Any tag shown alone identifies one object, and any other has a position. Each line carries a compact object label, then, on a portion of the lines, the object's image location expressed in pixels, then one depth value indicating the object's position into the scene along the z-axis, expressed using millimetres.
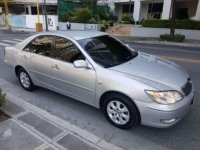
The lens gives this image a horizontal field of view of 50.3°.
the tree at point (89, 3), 29134
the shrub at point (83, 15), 25328
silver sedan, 3361
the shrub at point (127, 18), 30000
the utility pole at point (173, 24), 16984
